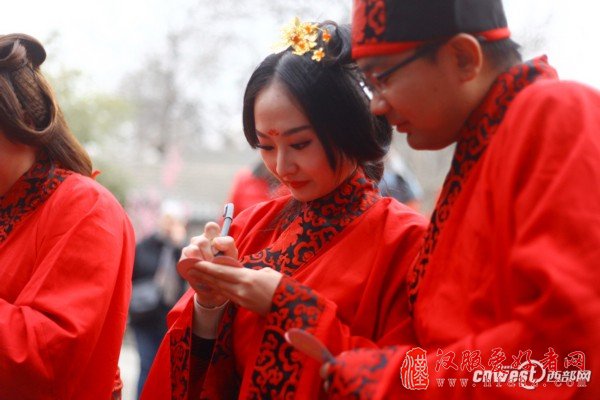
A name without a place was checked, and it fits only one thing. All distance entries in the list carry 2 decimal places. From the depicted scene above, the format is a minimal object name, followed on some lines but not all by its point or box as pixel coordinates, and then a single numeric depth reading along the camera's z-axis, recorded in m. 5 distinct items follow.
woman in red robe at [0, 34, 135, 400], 2.10
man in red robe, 1.32
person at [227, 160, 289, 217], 5.30
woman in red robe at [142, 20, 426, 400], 1.80
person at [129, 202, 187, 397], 6.35
